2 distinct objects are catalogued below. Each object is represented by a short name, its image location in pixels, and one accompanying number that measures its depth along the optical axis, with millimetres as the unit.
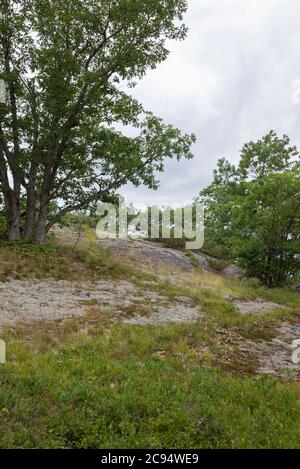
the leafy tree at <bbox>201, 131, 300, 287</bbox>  23719
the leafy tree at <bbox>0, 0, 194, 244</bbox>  20359
